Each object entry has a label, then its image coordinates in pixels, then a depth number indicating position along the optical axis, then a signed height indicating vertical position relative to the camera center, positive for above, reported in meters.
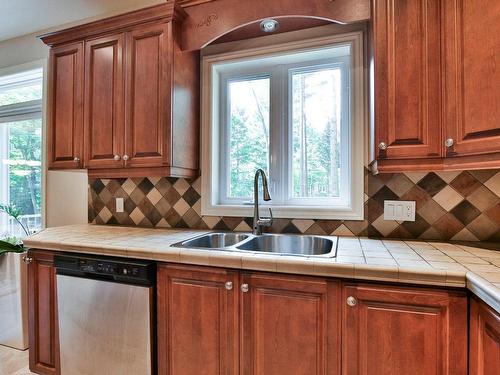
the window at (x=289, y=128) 1.74 +0.38
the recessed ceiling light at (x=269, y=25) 1.68 +0.97
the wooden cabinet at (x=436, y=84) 1.12 +0.43
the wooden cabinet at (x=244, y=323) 1.13 -0.60
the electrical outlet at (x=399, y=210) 1.60 -0.16
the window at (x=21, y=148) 2.64 +0.36
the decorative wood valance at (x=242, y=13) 1.49 +0.97
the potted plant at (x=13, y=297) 2.05 -0.82
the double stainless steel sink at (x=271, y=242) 1.65 -0.36
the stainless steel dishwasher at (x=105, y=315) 1.36 -0.66
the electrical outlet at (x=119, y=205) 2.25 -0.17
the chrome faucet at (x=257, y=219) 1.74 -0.23
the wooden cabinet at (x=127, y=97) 1.74 +0.58
